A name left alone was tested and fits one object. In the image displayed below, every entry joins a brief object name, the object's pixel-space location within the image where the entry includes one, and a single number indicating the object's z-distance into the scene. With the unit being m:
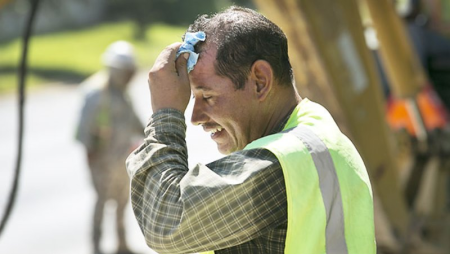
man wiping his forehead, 3.46
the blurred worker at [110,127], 12.90
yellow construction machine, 7.46
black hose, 5.69
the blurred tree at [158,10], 56.18
